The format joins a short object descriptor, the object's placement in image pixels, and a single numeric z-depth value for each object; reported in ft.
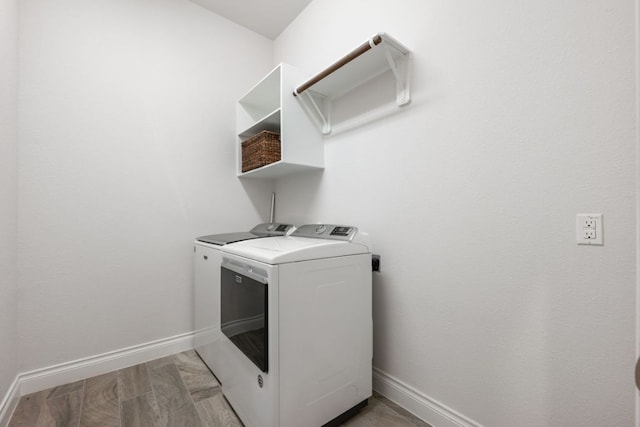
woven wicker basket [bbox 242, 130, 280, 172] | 6.45
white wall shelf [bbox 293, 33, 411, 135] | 4.48
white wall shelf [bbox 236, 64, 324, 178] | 5.88
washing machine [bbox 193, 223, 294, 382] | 5.29
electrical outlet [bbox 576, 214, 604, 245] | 2.88
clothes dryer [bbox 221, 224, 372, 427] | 3.66
